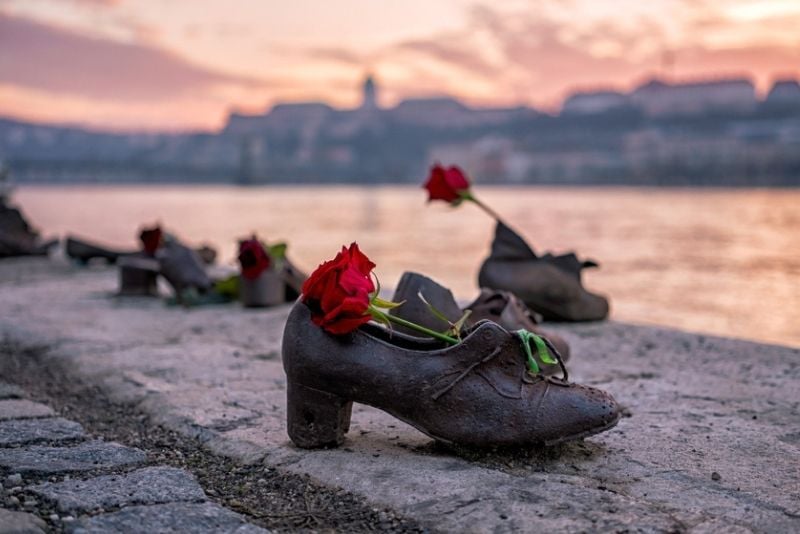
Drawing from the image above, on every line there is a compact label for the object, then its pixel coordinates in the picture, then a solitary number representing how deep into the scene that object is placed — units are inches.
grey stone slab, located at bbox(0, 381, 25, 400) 108.2
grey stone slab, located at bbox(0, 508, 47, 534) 63.3
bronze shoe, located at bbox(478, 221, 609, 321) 166.1
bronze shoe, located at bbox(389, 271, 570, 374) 99.9
